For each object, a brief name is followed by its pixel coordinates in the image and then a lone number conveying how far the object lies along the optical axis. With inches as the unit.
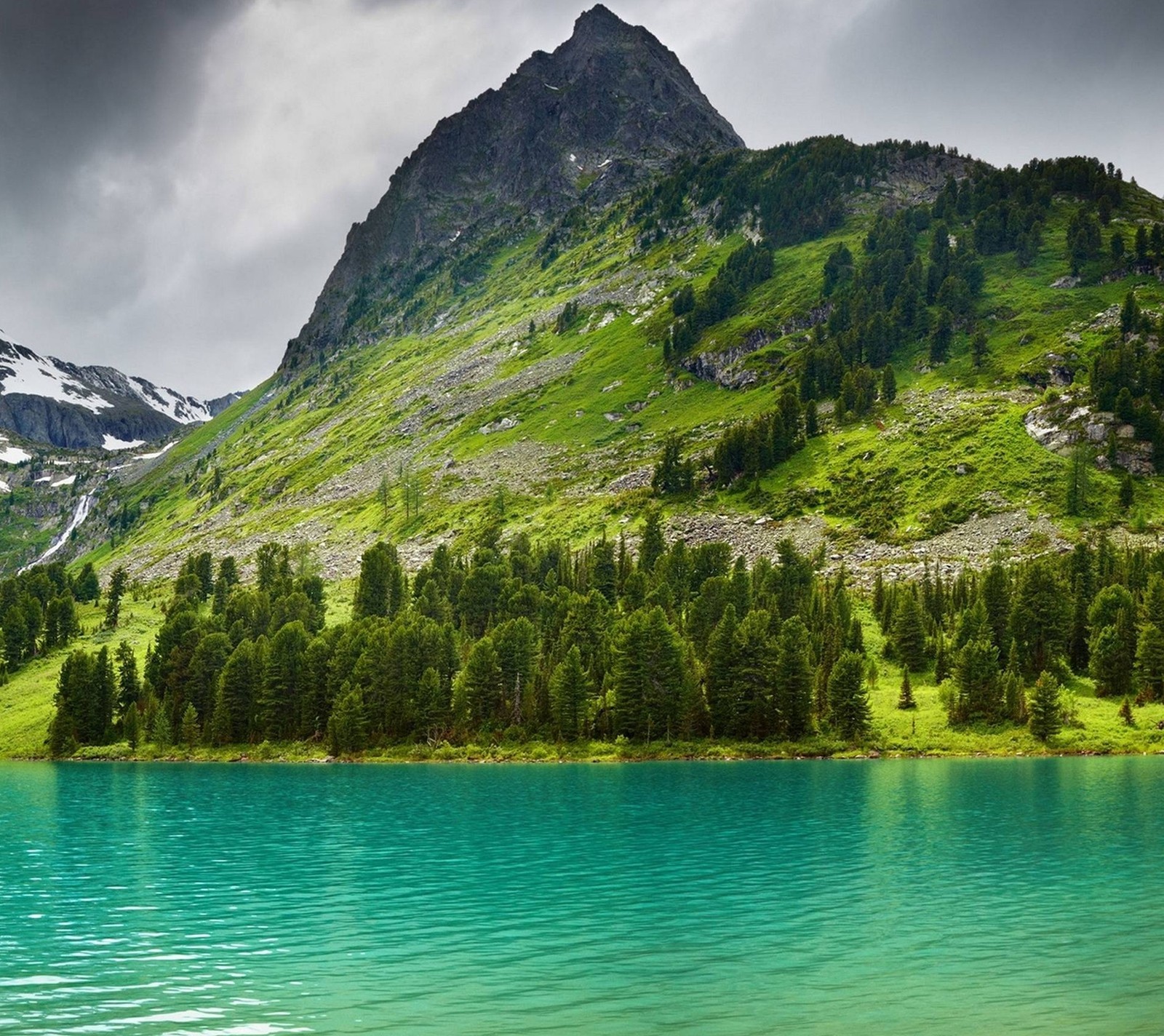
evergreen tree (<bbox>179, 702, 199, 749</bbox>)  5541.3
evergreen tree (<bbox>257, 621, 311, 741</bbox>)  5462.6
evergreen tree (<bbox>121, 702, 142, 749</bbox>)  5640.8
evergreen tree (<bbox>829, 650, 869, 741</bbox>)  4640.8
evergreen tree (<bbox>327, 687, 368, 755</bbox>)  5059.1
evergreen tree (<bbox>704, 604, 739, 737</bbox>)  4852.4
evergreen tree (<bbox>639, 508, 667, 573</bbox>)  7613.2
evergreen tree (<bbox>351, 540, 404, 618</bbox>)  7229.3
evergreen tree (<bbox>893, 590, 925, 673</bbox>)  5625.0
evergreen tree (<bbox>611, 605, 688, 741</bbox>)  4857.3
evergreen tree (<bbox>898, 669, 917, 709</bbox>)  4950.8
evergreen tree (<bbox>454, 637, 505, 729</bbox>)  5152.6
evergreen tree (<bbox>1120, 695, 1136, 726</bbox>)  4397.1
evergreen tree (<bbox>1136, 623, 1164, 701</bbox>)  4749.0
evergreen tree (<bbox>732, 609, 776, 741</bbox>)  4822.8
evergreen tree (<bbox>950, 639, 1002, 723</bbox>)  4680.1
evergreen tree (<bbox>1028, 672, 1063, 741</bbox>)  4399.6
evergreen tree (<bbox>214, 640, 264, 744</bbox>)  5516.7
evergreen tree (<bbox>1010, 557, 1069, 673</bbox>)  5344.5
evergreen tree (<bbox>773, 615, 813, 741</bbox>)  4773.6
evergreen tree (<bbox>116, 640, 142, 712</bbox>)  6033.5
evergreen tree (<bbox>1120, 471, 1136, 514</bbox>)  7381.9
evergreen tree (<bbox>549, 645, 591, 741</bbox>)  4896.7
